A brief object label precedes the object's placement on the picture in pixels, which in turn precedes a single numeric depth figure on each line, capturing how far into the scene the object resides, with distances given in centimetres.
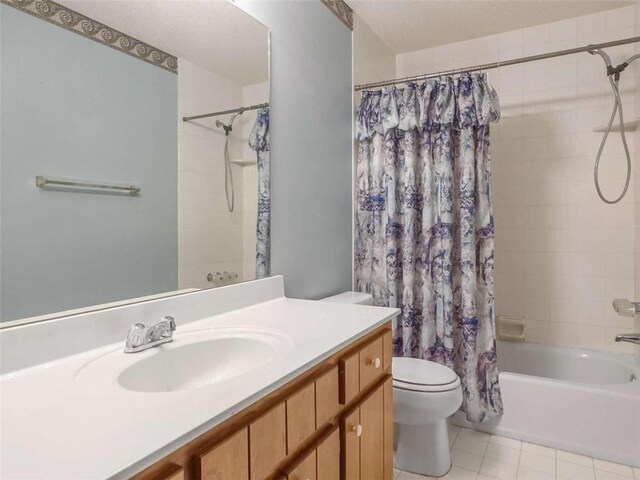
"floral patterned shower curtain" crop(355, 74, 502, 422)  207
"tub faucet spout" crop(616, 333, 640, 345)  198
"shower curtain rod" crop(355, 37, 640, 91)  184
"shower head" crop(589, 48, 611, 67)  200
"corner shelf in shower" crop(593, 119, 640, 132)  229
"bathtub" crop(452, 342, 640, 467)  186
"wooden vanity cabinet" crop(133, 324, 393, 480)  67
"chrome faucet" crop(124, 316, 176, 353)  100
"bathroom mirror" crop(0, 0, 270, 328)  90
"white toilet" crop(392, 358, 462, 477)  173
